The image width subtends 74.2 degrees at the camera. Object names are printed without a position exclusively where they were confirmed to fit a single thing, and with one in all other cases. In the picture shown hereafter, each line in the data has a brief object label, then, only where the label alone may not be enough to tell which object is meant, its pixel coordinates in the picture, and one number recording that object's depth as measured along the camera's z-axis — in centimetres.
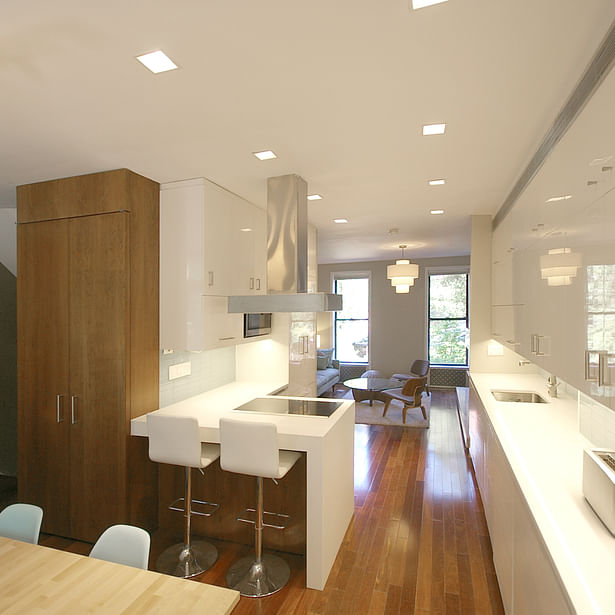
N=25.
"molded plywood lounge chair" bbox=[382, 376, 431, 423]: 605
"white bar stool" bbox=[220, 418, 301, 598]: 243
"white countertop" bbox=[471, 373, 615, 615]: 121
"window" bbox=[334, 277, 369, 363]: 931
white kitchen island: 251
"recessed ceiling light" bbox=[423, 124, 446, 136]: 222
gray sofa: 750
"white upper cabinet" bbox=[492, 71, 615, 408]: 137
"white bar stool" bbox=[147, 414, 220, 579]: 259
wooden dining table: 137
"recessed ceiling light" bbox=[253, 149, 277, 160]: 260
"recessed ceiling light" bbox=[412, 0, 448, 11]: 132
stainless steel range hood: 294
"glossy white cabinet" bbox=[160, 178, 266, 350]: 317
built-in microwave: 384
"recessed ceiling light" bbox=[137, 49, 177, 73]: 160
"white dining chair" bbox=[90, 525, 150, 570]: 168
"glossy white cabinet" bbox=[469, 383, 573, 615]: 141
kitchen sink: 360
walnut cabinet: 289
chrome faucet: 345
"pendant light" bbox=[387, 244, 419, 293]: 631
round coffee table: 652
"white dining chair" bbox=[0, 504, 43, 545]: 189
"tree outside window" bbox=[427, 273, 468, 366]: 857
